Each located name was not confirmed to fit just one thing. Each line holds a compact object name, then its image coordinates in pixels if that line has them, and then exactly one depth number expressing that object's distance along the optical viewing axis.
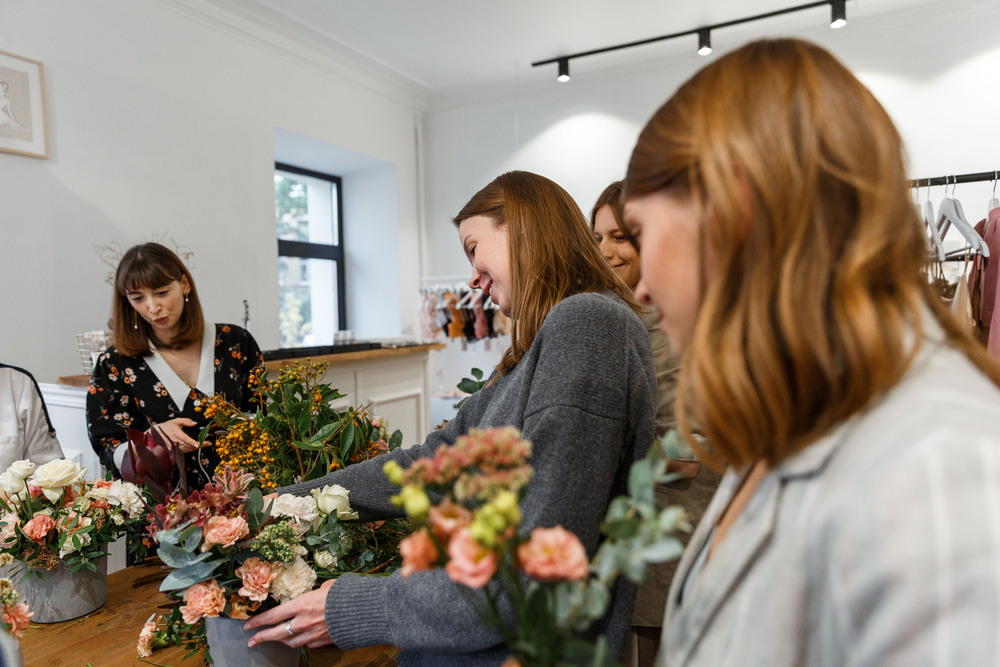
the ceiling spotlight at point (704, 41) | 4.27
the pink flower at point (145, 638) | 0.93
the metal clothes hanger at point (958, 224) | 2.54
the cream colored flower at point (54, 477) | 1.12
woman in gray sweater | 0.74
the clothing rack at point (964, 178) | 2.67
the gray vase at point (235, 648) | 0.86
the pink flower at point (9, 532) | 1.06
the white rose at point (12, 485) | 1.12
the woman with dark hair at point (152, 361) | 2.11
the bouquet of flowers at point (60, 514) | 1.07
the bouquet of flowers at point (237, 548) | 0.82
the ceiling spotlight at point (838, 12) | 3.79
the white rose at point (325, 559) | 0.92
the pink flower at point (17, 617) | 0.76
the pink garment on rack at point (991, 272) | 2.49
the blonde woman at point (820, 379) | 0.39
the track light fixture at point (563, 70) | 4.80
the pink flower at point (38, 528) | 1.05
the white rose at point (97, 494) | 1.15
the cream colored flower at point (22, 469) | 1.14
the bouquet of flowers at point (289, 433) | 1.17
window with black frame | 5.39
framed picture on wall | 2.81
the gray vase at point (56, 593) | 1.09
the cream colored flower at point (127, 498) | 1.16
